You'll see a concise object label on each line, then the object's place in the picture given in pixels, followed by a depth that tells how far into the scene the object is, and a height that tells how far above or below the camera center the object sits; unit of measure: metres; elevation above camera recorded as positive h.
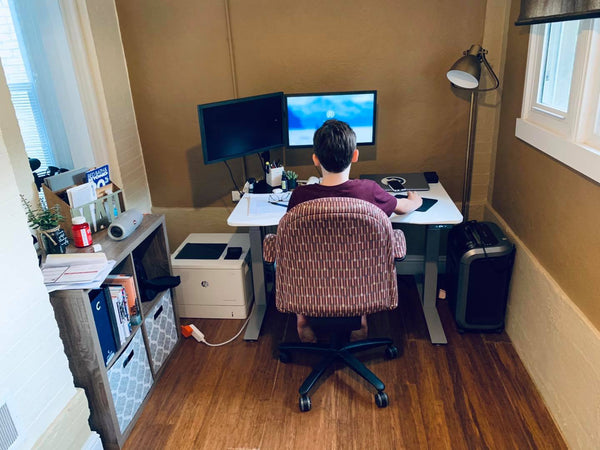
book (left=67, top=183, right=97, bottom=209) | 2.06 -0.56
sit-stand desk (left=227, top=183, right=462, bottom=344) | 2.37 -0.96
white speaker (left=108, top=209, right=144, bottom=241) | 2.14 -0.72
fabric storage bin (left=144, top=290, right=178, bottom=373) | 2.37 -1.35
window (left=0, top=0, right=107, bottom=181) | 2.37 -0.09
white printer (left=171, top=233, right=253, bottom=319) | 2.81 -1.28
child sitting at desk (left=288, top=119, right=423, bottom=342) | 1.89 -0.49
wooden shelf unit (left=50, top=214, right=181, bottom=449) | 1.84 -1.22
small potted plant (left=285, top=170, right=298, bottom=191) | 2.86 -0.75
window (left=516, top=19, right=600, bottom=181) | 1.83 -0.26
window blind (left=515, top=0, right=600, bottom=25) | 1.62 +0.08
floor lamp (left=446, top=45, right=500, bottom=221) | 2.52 -0.16
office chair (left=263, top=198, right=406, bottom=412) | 1.70 -0.79
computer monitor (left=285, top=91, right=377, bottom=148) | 2.81 -0.37
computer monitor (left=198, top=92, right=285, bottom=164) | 2.58 -0.40
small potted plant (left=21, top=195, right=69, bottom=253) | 1.99 -0.66
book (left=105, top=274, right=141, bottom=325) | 2.15 -1.01
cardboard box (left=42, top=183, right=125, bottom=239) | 2.07 -0.65
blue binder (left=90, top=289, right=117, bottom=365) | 1.91 -1.02
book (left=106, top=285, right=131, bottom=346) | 2.02 -1.04
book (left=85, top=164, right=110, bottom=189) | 2.22 -0.52
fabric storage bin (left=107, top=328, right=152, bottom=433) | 2.04 -1.38
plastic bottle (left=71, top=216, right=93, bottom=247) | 2.05 -0.70
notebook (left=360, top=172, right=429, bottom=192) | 2.75 -0.78
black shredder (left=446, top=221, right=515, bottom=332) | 2.50 -1.20
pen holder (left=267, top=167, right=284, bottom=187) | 2.86 -0.72
